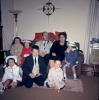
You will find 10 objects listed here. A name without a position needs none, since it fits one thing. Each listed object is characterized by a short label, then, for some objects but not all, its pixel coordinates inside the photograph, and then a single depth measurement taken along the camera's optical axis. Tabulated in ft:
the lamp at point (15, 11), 11.86
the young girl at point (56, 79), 7.75
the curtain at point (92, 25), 11.80
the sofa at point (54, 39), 9.48
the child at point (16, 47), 10.24
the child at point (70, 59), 9.45
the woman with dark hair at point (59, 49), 9.79
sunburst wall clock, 12.82
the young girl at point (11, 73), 7.85
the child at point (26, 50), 10.01
